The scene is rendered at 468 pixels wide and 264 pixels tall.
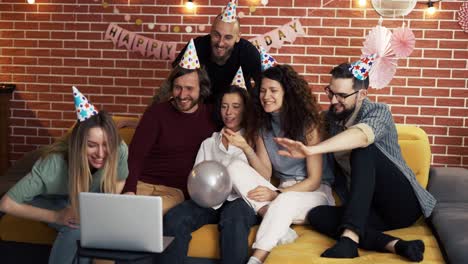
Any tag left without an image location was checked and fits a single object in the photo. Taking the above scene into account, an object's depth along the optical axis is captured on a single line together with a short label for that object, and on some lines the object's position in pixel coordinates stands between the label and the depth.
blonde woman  2.64
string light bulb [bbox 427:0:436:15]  4.45
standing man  3.62
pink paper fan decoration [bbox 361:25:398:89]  4.34
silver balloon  2.87
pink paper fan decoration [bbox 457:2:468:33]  4.43
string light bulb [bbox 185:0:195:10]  4.70
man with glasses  2.74
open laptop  2.33
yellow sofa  2.67
